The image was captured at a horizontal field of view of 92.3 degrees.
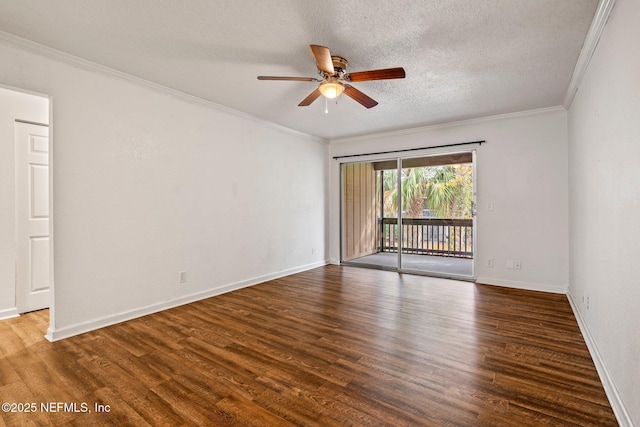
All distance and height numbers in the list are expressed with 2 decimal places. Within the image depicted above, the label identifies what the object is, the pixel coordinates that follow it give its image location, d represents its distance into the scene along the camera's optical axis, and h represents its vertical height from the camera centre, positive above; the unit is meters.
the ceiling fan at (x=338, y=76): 2.38 +1.18
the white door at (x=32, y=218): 3.43 -0.04
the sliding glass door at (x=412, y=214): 5.11 -0.02
